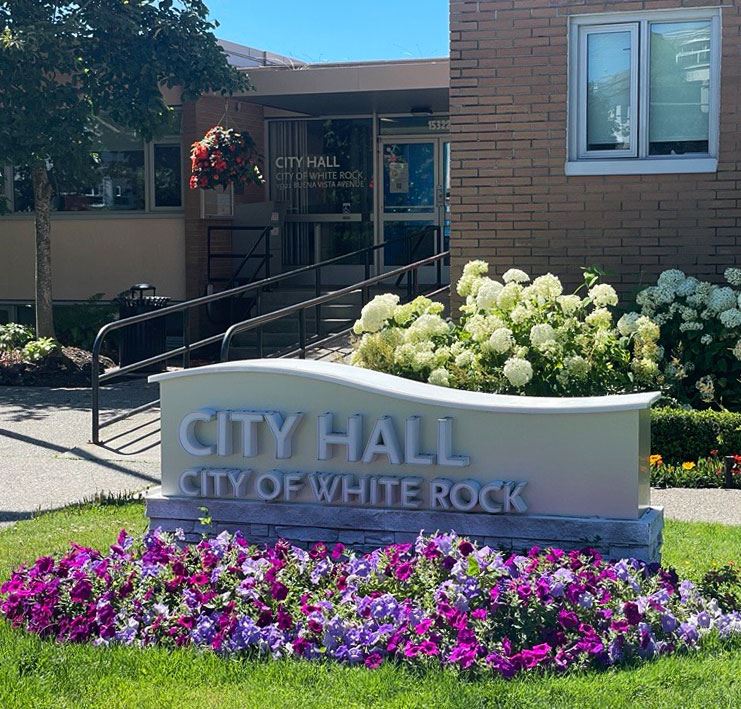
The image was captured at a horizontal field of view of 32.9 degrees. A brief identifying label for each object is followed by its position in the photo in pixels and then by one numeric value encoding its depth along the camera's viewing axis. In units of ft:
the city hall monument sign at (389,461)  19.30
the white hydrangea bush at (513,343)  29.55
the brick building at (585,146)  38.34
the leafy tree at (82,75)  50.78
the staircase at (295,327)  54.80
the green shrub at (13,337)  54.13
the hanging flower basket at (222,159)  55.26
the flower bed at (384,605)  16.31
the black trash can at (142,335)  51.93
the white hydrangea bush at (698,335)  34.40
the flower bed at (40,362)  51.44
